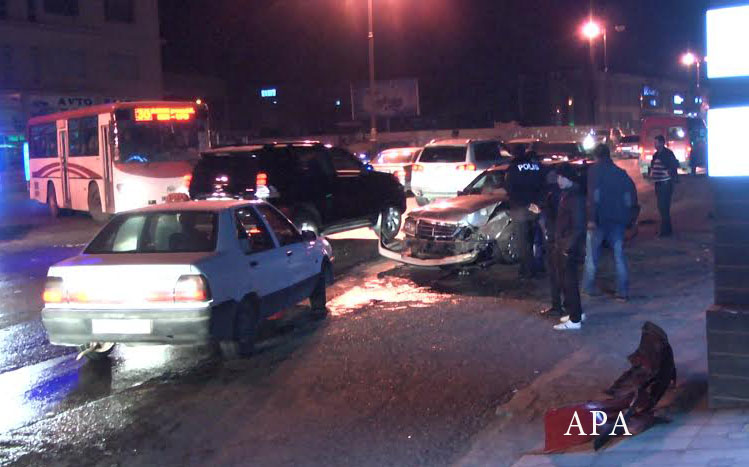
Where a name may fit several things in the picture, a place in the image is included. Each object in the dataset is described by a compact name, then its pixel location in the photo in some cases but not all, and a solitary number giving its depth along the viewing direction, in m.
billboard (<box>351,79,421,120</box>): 59.28
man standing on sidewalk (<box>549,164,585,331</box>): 8.50
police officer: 10.96
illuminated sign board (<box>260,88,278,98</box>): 79.06
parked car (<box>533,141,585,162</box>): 26.89
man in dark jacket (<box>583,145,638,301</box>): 9.25
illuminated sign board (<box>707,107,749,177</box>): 5.29
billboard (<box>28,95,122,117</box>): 42.22
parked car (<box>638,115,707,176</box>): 30.31
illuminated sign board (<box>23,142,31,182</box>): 26.47
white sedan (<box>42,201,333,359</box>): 7.19
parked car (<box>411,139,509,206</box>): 20.45
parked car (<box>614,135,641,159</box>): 42.97
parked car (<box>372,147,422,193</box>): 24.94
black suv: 13.95
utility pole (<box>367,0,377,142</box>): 33.94
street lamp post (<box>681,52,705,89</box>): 66.04
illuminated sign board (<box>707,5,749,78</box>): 5.29
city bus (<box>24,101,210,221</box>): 20.11
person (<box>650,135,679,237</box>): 14.58
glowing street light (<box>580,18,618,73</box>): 38.88
